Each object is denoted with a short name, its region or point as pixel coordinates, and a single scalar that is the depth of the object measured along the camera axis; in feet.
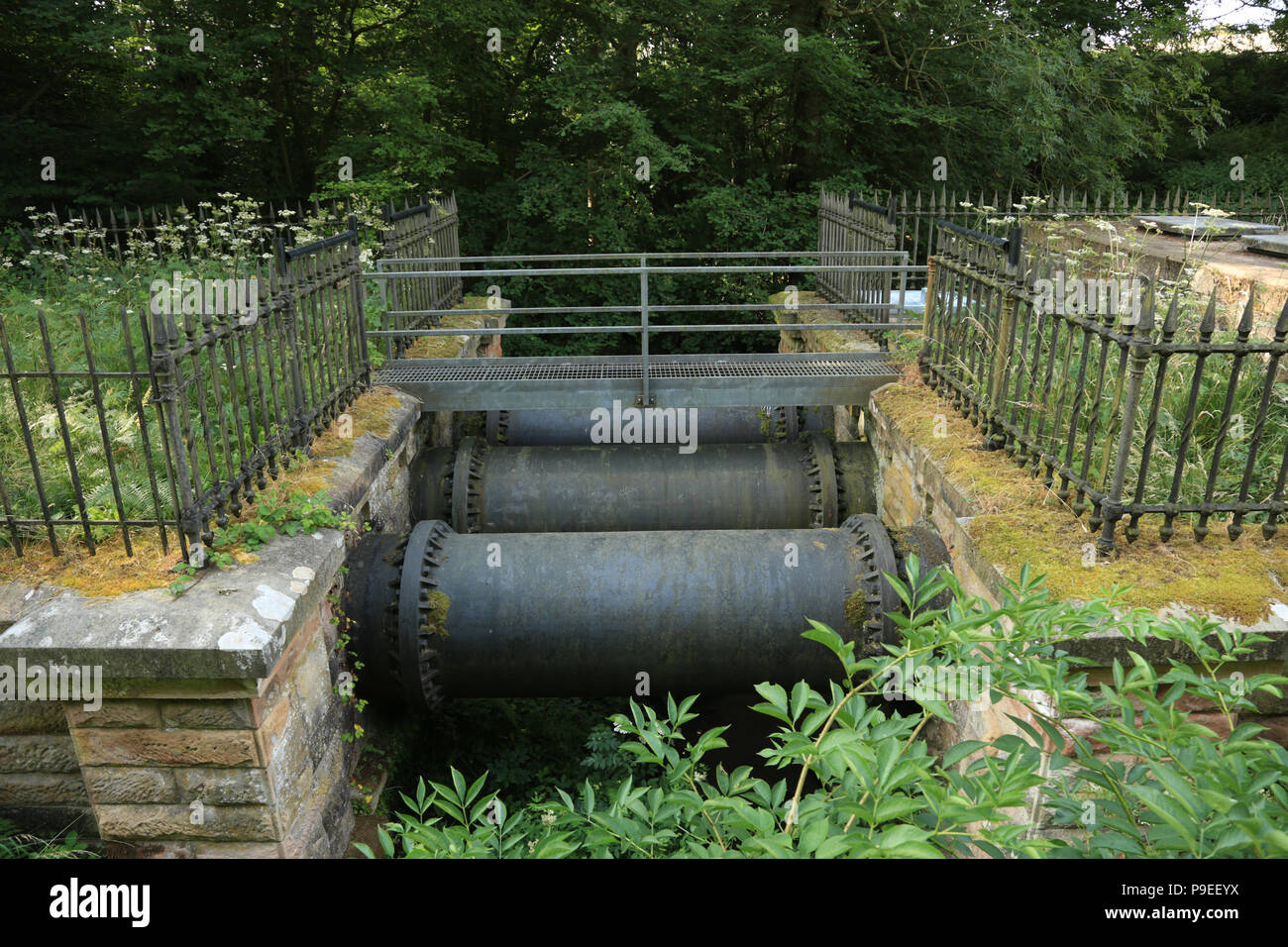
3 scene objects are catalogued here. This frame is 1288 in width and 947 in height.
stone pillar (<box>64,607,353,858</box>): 10.34
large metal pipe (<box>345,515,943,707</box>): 13.66
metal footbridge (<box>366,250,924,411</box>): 19.70
